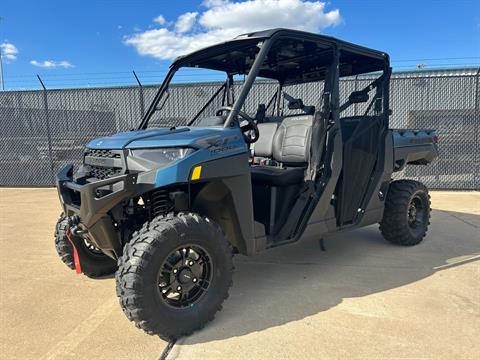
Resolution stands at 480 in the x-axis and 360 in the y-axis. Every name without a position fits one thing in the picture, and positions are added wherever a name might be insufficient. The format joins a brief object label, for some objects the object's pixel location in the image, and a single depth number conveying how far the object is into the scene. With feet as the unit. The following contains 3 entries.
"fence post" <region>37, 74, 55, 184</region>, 33.30
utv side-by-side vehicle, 8.81
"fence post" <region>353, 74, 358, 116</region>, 27.58
